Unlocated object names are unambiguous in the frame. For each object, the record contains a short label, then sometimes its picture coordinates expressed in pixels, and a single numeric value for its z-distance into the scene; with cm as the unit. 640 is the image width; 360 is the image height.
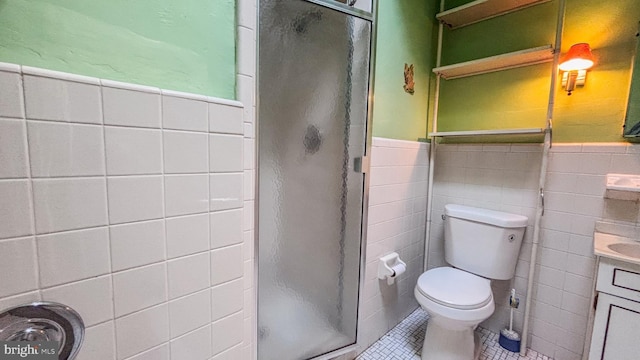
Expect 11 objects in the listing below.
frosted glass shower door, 108
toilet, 129
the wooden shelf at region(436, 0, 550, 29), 152
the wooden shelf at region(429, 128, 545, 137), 140
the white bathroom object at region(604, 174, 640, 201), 122
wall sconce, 127
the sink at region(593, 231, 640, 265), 109
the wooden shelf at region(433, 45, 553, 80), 139
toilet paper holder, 153
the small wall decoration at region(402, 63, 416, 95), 164
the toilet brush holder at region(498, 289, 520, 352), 155
